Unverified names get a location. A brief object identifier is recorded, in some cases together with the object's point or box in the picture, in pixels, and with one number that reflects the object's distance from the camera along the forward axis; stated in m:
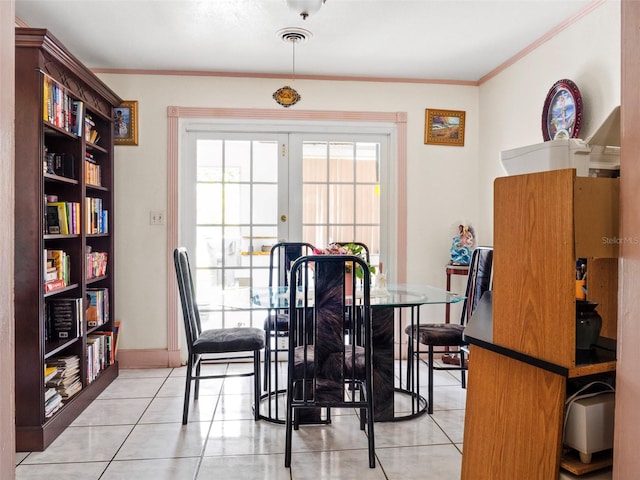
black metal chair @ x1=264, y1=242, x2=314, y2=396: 3.25
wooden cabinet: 1.23
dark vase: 1.33
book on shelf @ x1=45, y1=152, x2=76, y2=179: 2.93
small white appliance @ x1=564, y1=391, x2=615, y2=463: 1.26
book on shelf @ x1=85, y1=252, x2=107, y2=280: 3.34
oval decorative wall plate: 2.87
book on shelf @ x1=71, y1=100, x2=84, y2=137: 3.06
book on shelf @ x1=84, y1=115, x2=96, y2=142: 3.18
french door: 4.11
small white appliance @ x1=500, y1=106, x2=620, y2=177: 1.52
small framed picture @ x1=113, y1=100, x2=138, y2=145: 3.89
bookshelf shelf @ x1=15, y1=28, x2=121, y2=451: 2.47
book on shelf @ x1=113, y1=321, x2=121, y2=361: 3.73
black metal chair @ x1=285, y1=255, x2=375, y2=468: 2.27
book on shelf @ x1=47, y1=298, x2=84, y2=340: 2.93
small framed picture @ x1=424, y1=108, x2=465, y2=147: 4.17
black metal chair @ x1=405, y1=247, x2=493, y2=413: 2.97
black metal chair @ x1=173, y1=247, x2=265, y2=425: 2.76
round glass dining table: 2.68
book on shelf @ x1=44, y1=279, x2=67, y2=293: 2.66
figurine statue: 3.95
